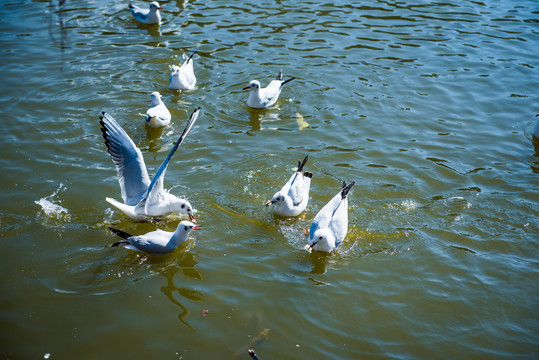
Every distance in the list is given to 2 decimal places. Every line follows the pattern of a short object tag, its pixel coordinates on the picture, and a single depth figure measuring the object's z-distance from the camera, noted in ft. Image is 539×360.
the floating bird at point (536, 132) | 29.53
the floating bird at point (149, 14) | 42.42
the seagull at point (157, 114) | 28.37
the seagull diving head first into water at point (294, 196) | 22.34
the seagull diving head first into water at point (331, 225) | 20.24
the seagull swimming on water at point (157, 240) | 19.67
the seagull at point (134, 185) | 21.75
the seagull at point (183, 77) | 32.68
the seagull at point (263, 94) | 31.27
